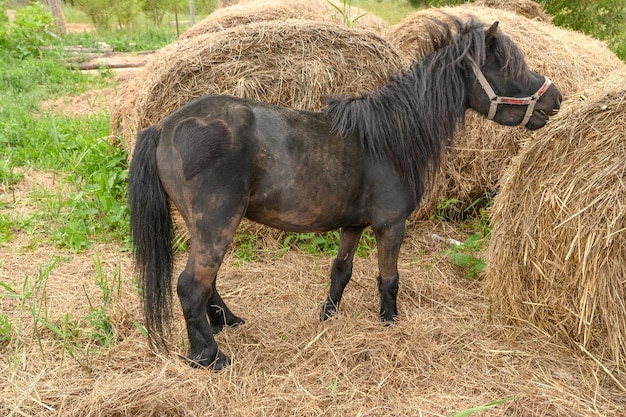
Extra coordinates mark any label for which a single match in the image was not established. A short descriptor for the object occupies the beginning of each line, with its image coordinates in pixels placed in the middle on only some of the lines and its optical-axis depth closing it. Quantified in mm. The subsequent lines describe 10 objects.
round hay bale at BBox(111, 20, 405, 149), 4133
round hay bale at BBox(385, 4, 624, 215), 4730
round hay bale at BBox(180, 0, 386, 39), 5527
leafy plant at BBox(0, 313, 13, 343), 3020
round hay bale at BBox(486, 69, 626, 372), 2742
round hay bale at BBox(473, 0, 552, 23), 7205
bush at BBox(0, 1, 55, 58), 9797
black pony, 2645
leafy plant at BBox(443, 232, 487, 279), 4016
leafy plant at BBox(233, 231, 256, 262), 4279
